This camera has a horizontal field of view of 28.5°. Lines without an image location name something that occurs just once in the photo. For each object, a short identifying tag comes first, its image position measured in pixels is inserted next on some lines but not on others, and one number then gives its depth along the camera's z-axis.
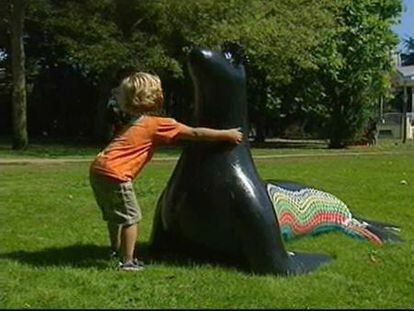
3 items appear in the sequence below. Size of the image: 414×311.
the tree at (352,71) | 33.88
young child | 5.61
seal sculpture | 5.60
